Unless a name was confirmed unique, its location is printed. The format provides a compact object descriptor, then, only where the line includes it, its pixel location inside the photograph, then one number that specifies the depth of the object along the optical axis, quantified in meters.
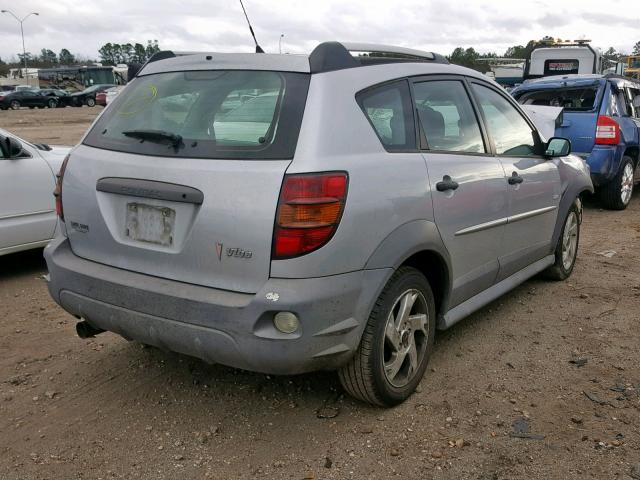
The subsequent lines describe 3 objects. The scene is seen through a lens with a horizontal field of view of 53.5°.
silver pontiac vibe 2.62
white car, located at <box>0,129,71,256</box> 5.29
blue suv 8.20
